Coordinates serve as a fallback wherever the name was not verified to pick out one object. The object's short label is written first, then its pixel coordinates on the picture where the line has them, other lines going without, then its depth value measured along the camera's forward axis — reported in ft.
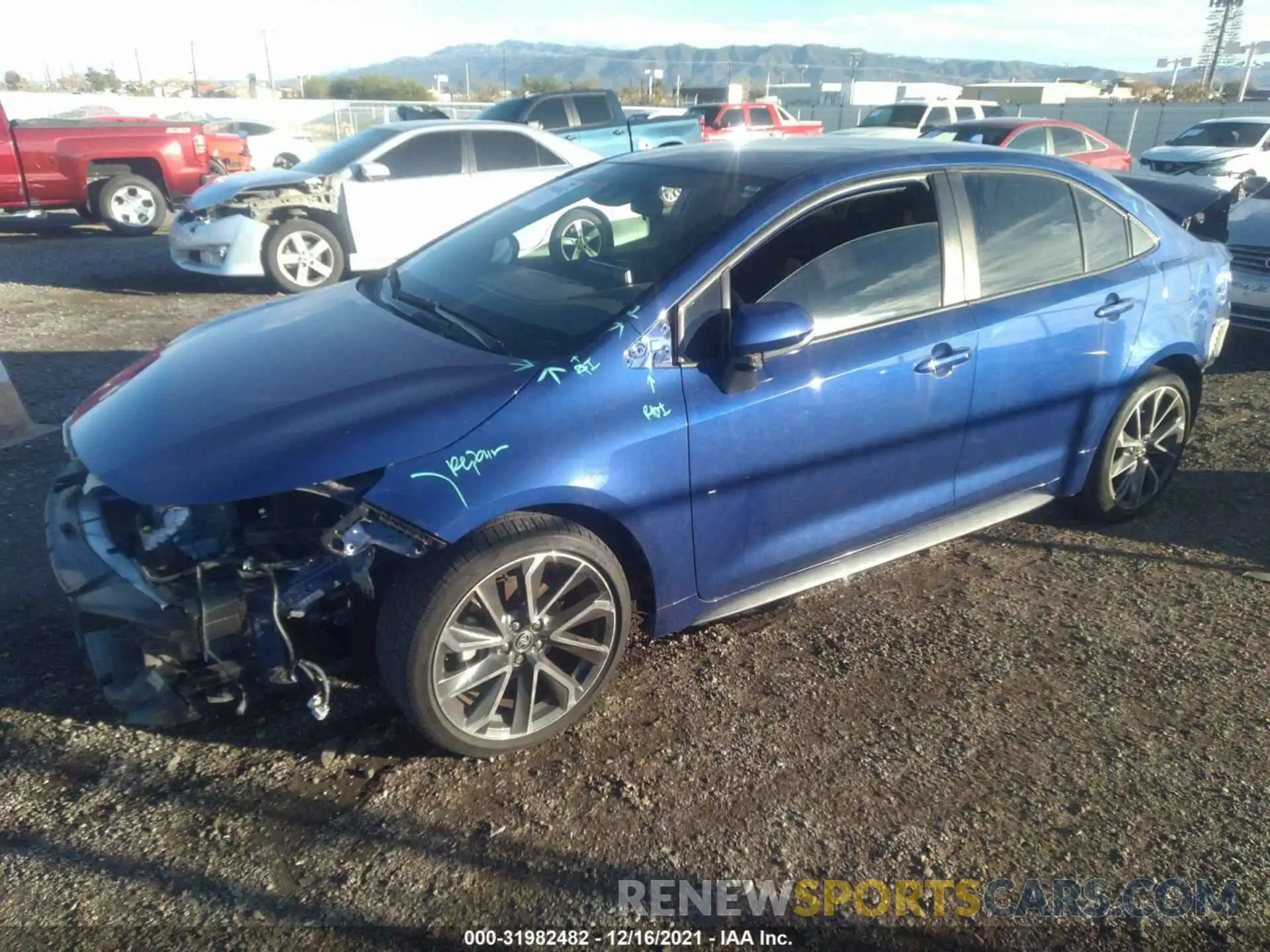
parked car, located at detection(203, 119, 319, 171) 61.57
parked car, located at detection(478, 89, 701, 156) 45.14
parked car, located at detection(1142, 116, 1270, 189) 50.88
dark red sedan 45.03
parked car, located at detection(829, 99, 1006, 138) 64.90
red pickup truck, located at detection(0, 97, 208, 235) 37.86
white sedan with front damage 28.94
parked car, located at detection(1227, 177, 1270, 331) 23.20
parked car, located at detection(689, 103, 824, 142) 73.41
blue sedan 8.50
